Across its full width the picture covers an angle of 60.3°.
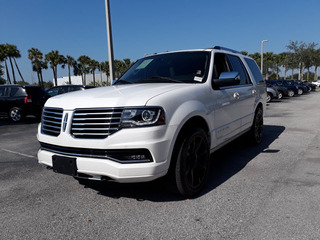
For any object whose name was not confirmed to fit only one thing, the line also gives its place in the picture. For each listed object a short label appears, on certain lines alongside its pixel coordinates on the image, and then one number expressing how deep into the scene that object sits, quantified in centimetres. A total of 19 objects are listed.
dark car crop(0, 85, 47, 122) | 1136
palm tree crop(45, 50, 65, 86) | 6194
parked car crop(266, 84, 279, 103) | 1886
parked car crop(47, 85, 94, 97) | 1439
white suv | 267
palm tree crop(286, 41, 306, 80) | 4916
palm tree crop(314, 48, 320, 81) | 4900
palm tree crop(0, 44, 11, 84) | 4900
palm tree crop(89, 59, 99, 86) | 8139
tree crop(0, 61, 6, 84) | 6277
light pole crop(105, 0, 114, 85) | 1062
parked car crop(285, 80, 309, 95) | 2643
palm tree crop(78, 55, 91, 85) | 7743
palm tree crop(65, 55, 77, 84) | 7390
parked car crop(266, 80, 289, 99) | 2296
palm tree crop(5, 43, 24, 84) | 5035
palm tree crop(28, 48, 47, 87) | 5750
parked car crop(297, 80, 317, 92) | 3452
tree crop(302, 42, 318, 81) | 4834
